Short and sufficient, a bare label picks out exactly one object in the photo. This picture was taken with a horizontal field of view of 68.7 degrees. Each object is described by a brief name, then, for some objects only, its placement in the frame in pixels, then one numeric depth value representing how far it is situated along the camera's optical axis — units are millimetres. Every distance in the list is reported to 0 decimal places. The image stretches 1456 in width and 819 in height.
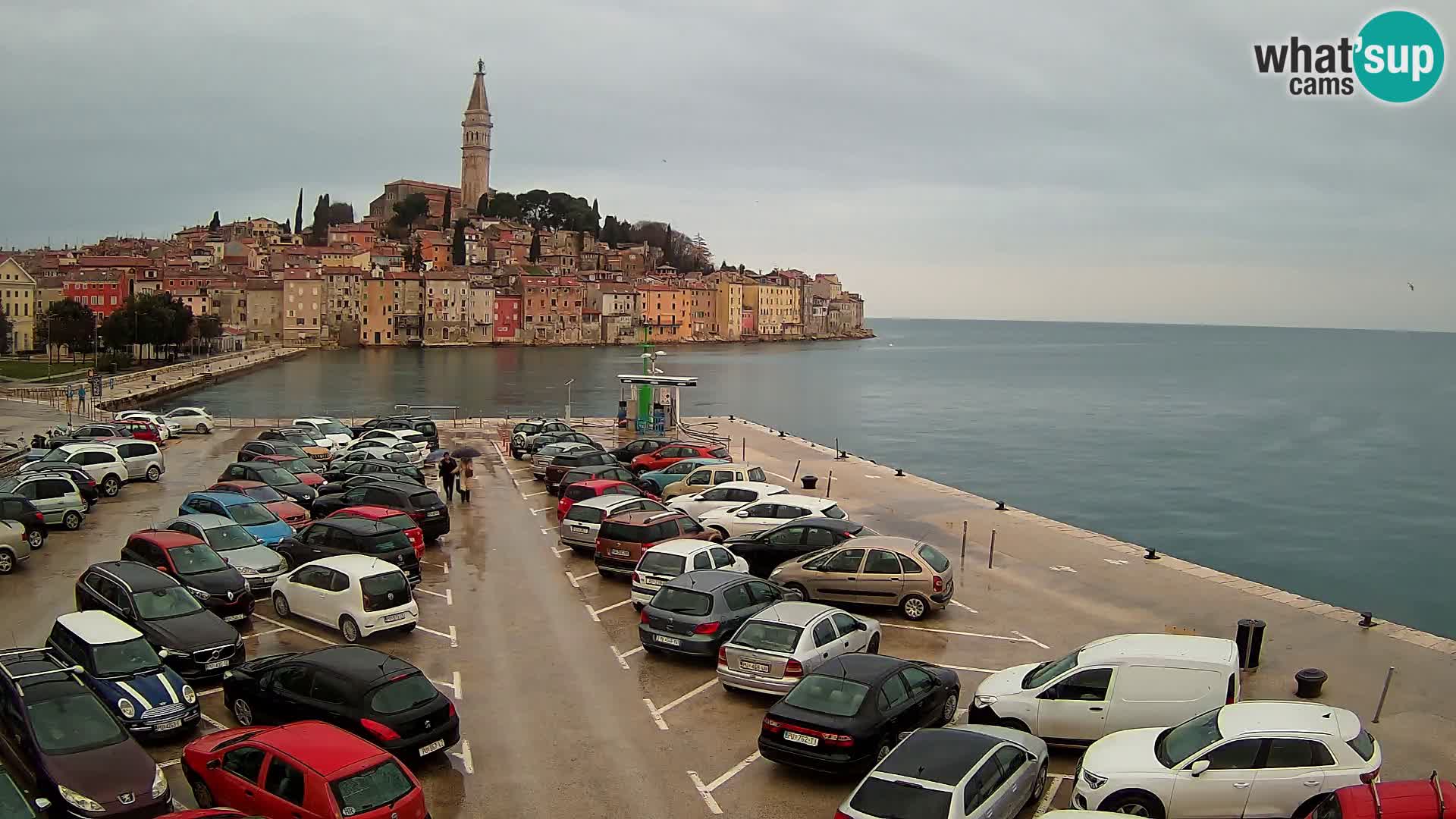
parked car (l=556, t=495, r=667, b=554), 18078
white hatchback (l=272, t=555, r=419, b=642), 13008
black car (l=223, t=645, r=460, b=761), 9141
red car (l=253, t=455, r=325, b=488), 23578
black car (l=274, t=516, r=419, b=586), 15422
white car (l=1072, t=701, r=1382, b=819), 7703
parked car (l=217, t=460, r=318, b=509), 21625
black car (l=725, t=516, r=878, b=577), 16625
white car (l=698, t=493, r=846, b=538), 18906
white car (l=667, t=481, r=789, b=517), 20042
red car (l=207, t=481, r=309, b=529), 19219
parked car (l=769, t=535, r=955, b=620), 14430
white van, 9539
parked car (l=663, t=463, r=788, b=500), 22781
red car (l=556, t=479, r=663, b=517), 20469
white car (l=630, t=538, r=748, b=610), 14531
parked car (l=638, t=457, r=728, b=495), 23906
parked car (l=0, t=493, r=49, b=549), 17891
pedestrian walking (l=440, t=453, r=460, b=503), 23375
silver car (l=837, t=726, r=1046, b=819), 7363
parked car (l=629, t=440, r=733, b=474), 27297
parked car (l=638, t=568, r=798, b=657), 12273
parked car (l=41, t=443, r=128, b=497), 23703
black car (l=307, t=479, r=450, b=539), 18797
